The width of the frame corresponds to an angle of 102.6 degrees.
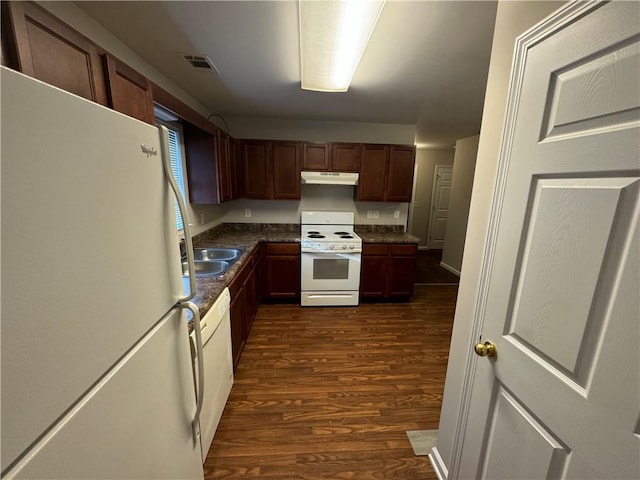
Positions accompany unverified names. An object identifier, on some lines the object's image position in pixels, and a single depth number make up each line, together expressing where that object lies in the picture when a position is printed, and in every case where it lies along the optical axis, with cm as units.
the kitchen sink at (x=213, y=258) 230
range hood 337
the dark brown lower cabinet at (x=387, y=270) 337
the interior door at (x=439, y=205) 614
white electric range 323
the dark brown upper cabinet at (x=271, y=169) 335
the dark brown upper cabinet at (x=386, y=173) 347
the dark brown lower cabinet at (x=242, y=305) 207
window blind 239
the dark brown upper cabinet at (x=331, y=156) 339
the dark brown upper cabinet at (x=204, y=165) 256
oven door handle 321
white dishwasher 142
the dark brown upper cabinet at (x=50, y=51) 75
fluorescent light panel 117
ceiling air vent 180
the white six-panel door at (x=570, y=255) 57
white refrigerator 41
